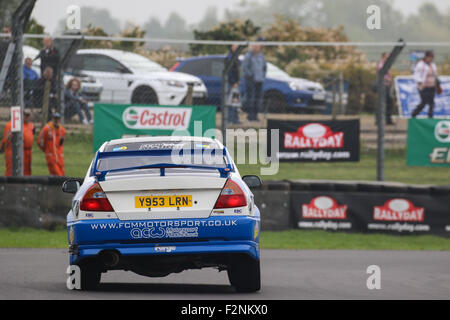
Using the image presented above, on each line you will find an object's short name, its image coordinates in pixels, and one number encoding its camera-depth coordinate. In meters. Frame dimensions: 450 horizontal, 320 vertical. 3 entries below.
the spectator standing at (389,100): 20.47
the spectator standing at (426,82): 19.75
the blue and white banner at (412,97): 19.55
